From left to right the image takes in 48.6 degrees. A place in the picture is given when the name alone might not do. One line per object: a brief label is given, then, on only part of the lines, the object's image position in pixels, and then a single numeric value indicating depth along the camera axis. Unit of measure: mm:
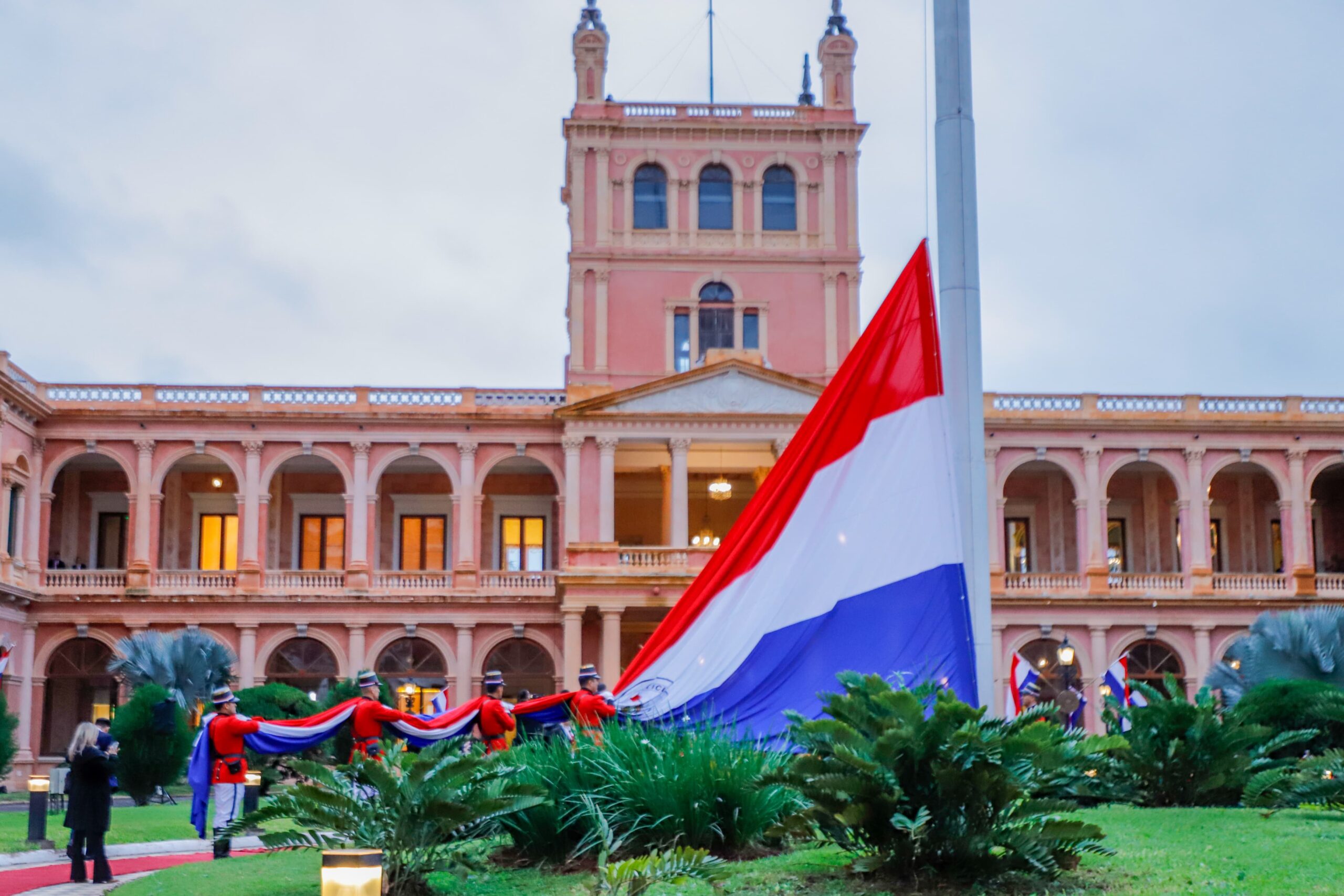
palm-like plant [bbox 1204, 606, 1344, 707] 29844
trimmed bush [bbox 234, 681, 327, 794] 30406
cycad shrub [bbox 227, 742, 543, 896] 9000
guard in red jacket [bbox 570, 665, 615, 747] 12656
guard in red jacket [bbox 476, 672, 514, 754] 13453
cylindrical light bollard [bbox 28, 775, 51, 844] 16078
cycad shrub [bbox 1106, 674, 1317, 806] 13062
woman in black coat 12445
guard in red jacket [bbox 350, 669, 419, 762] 12555
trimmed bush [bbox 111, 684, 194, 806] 24516
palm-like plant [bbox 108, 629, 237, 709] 32594
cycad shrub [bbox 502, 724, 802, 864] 9383
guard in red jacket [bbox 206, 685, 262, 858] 13344
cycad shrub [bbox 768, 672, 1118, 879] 8031
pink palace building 39312
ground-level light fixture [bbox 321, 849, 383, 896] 6977
